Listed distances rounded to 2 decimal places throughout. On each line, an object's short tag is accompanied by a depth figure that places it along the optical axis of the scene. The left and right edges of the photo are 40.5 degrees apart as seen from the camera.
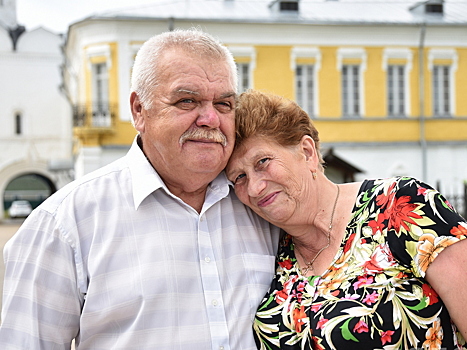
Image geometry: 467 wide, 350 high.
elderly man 2.35
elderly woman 2.32
